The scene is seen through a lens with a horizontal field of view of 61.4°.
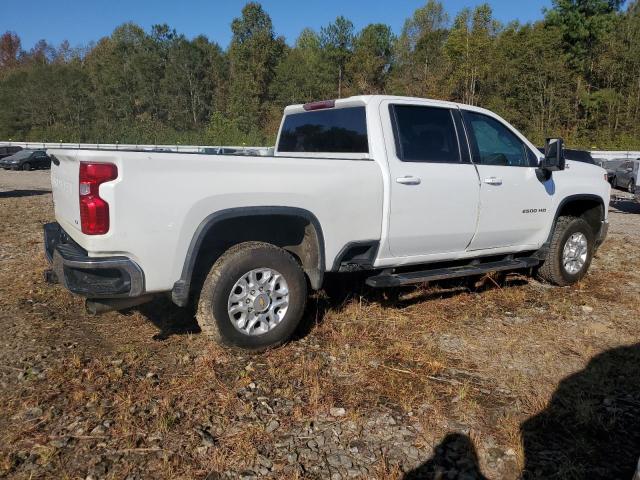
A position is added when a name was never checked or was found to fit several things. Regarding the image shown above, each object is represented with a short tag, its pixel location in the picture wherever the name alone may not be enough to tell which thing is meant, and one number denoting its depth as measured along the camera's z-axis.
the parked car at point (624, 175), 18.72
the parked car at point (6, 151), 33.22
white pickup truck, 3.42
